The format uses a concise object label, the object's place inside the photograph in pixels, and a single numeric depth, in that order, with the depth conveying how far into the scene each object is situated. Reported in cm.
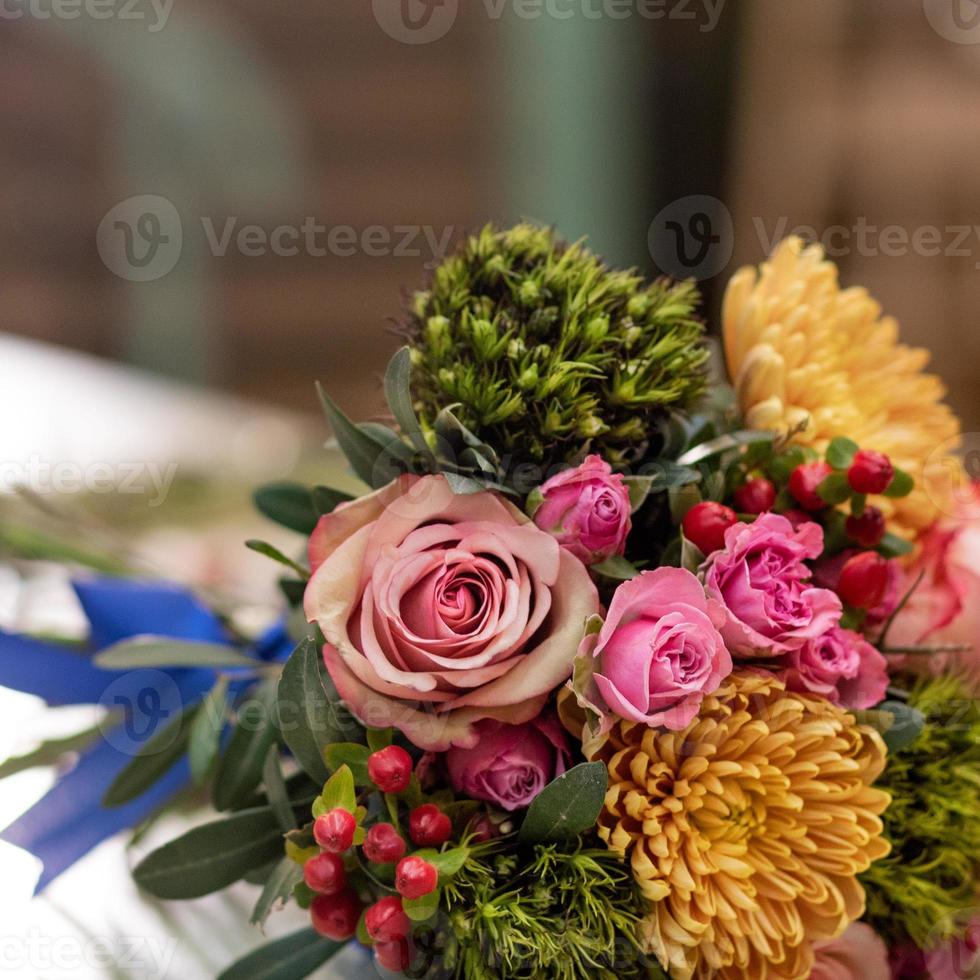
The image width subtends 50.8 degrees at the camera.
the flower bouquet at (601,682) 45
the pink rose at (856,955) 53
